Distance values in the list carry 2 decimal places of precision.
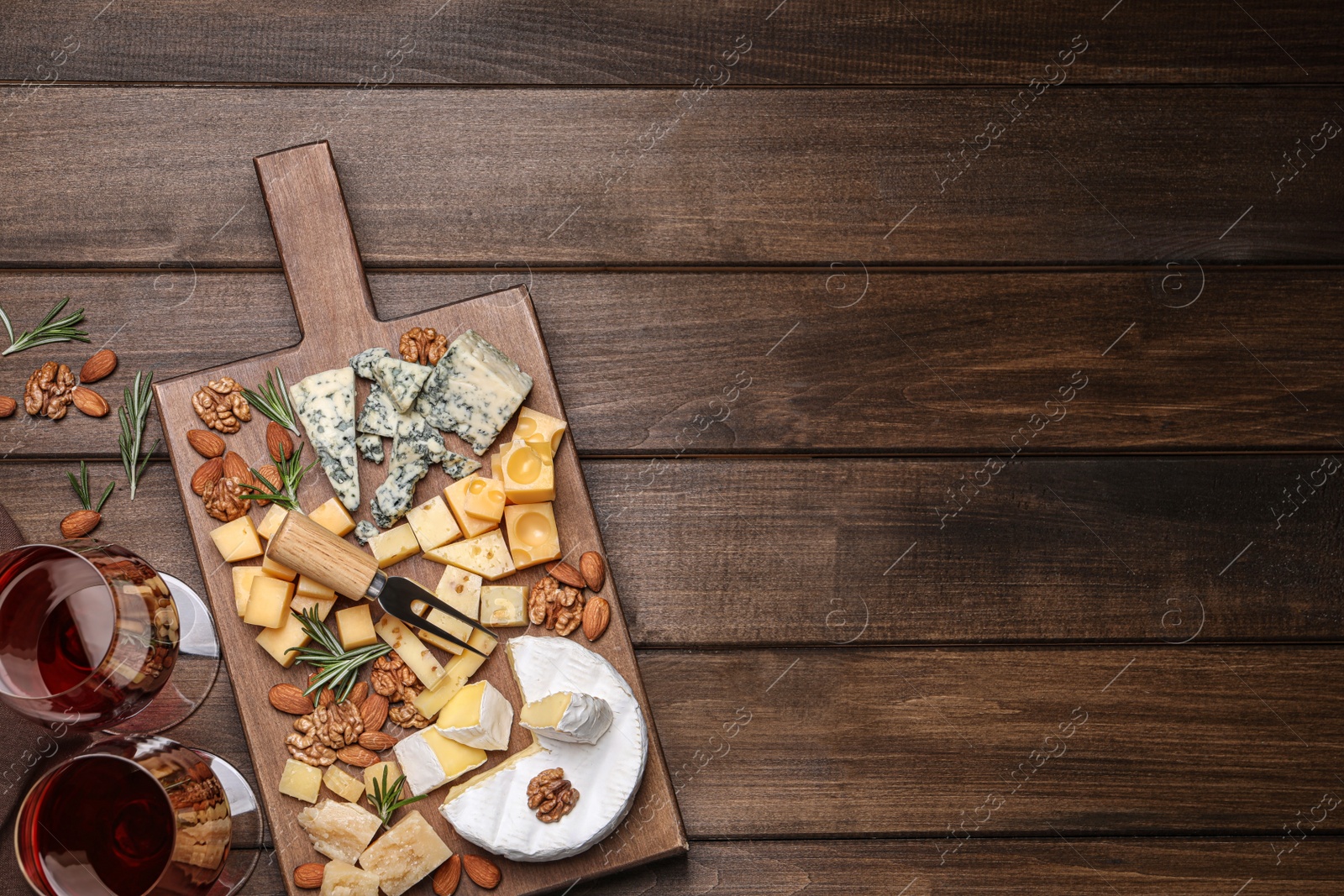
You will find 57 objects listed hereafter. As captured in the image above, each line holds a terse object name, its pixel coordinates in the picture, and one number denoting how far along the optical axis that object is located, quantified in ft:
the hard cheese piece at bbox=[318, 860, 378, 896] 3.54
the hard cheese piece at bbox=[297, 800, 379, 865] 3.57
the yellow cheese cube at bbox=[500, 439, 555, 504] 3.70
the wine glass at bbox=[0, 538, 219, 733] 3.03
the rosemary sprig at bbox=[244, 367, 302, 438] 3.78
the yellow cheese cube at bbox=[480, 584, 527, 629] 3.72
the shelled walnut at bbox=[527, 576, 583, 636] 3.73
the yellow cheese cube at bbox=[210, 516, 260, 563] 3.74
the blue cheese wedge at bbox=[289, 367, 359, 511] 3.76
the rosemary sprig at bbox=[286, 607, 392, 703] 3.65
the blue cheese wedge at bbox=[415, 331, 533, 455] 3.75
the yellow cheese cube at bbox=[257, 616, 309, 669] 3.68
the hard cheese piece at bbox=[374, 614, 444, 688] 3.70
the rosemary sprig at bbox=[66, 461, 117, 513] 3.96
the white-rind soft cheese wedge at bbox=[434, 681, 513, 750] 3.53
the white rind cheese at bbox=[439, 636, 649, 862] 3.50
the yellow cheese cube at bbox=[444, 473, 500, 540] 3.75
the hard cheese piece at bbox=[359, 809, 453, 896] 3.55
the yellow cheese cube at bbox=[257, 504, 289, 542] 3.73
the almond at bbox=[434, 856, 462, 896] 3.58
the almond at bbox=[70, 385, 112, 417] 4.02
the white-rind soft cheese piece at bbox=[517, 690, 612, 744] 3.41
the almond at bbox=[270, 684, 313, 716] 3.65
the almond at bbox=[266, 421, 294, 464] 3.75
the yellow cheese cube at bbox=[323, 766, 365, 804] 3.61
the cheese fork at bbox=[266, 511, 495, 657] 3.52
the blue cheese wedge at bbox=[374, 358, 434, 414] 3.77
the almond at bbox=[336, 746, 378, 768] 3.62
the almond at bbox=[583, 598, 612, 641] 3.73
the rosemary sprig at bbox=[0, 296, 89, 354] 4.06
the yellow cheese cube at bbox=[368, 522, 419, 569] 3.74
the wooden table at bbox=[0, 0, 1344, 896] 4.00
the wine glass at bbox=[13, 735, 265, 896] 2.90
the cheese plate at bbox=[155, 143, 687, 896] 3.57
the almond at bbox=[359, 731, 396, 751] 3.65
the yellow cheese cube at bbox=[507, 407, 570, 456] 3.77
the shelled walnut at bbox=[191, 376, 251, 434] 3.77
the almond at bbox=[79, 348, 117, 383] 4.05
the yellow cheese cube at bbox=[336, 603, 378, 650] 3.71
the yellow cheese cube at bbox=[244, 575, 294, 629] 3.64
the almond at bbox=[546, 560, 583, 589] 3.74
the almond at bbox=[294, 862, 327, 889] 3.58
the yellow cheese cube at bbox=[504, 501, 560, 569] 3.76
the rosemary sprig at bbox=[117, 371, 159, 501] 3.97
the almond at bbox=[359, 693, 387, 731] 3.67
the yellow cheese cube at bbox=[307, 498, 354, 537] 3.73
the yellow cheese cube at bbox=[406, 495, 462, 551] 3.74
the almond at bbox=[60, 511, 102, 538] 3.93
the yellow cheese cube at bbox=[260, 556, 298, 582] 3.65
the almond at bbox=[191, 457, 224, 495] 3.77
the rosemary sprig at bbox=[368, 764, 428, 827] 3.58
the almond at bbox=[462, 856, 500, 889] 3.59
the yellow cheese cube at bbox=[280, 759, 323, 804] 3.59
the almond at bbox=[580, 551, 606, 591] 3.75
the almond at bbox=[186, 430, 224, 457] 3.77
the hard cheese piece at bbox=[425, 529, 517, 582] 3.75
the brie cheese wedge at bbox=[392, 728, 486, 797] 3.60
